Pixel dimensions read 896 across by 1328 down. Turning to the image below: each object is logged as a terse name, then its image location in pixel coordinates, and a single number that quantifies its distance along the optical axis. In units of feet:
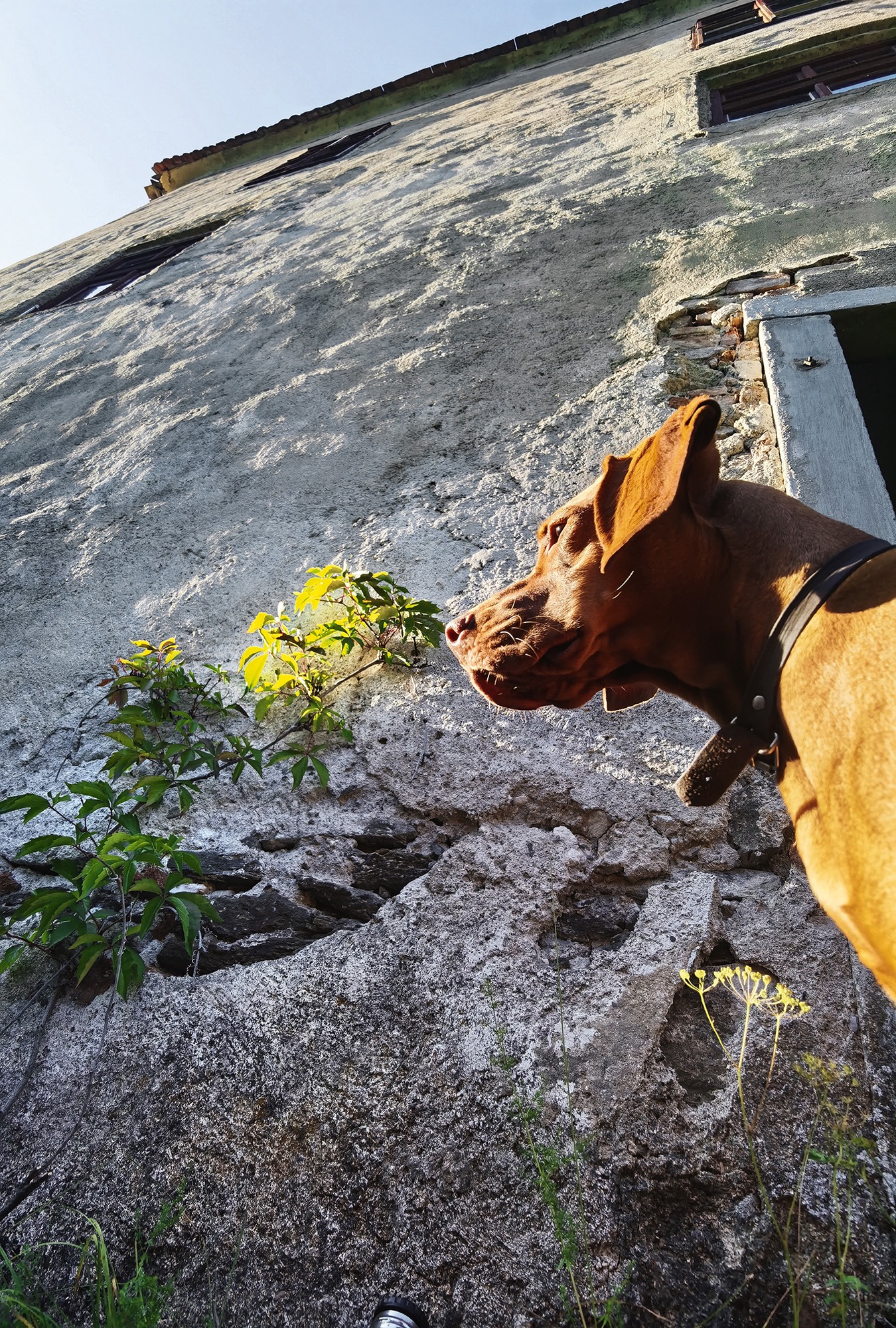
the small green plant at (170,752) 6.48
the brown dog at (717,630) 3.59
